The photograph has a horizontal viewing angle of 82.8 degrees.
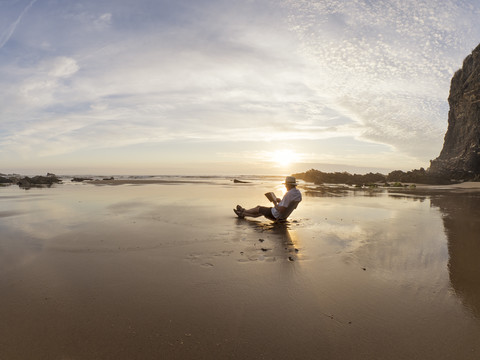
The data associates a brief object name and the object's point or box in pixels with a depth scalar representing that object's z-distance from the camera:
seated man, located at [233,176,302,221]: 8.98
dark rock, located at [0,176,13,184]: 33.70
